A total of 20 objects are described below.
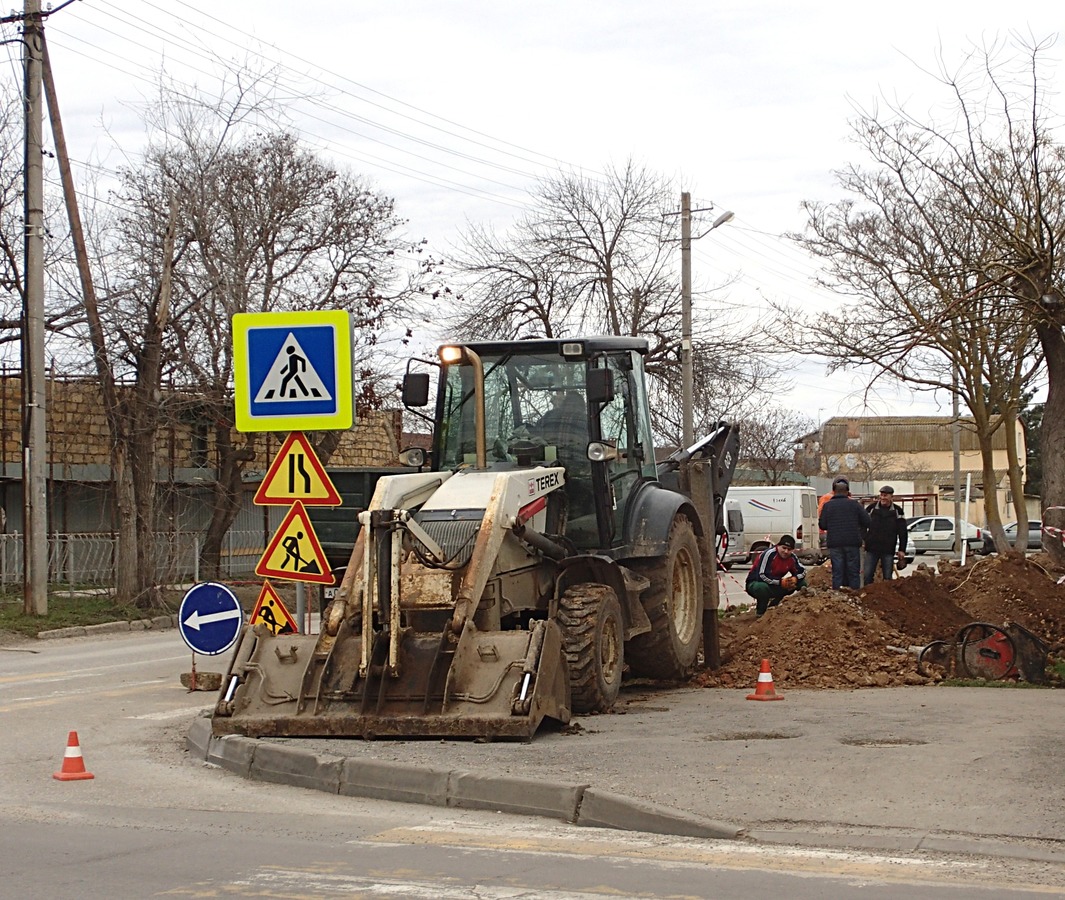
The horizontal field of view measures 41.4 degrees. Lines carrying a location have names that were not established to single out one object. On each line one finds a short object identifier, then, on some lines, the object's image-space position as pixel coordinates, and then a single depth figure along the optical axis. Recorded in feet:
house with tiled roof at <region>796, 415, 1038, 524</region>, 267.18
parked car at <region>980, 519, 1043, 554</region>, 172.45
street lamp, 107.65
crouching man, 60.80
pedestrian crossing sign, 35.86
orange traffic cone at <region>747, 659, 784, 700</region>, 39.19
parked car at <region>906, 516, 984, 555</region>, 175.22
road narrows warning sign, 36.11
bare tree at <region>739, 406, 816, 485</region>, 226.48
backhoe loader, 31.53
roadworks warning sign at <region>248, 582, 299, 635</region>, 38.78
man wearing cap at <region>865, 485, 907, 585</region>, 68.18
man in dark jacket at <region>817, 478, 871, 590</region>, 62.13
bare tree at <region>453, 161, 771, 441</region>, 125.08
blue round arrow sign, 40.19
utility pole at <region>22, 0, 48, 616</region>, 74.28
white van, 143.23
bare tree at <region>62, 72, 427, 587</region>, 82.64
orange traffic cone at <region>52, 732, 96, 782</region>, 29.48
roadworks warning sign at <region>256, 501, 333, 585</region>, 35.88
